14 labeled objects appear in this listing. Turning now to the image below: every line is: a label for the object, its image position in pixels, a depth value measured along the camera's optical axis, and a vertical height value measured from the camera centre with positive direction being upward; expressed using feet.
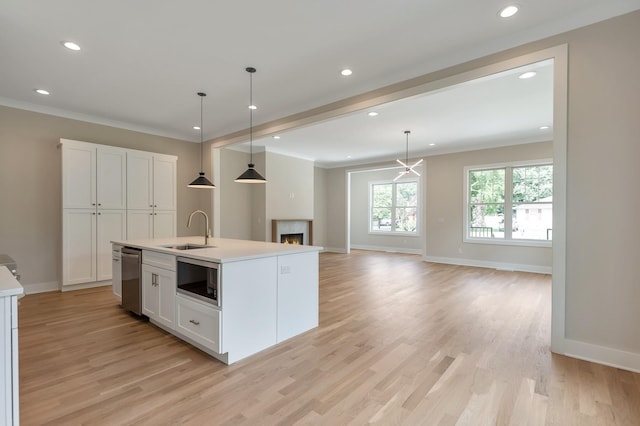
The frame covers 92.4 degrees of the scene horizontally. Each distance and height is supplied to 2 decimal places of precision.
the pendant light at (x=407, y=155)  19.92 +4.91
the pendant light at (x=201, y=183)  13.00 +1.17
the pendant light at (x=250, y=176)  12.25 +1.39
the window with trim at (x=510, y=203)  21.50 +0.65
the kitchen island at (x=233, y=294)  8.23 -2.53
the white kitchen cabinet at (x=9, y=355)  4.18 -1.99
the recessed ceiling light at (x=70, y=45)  9.72 +5.31
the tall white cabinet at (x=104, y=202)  15.21 +0.44
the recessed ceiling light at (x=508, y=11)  7.99 +5.32
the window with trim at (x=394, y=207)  32.50 +0.45
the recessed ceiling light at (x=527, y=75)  11.17 +5.09
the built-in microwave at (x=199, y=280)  8.34 -2.23
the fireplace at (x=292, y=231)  24.86 -1.75
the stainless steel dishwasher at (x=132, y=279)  11.28 -2.64
